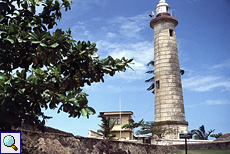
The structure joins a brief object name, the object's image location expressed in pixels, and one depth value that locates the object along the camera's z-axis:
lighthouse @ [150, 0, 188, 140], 41.25
